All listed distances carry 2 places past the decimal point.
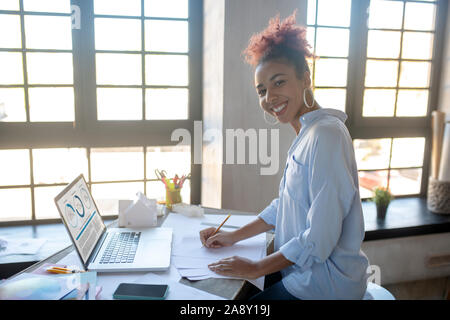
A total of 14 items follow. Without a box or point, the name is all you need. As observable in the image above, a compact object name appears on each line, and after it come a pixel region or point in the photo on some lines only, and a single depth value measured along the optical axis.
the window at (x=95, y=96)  2.00
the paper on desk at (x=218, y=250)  1.25
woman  1.04
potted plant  2.38
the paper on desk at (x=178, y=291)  0.99
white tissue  1.67
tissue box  1.50
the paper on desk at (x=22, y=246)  1.74
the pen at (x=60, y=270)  1.08
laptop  1.12
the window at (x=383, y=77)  2.44
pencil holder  1.81
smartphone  0.95
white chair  1.35
